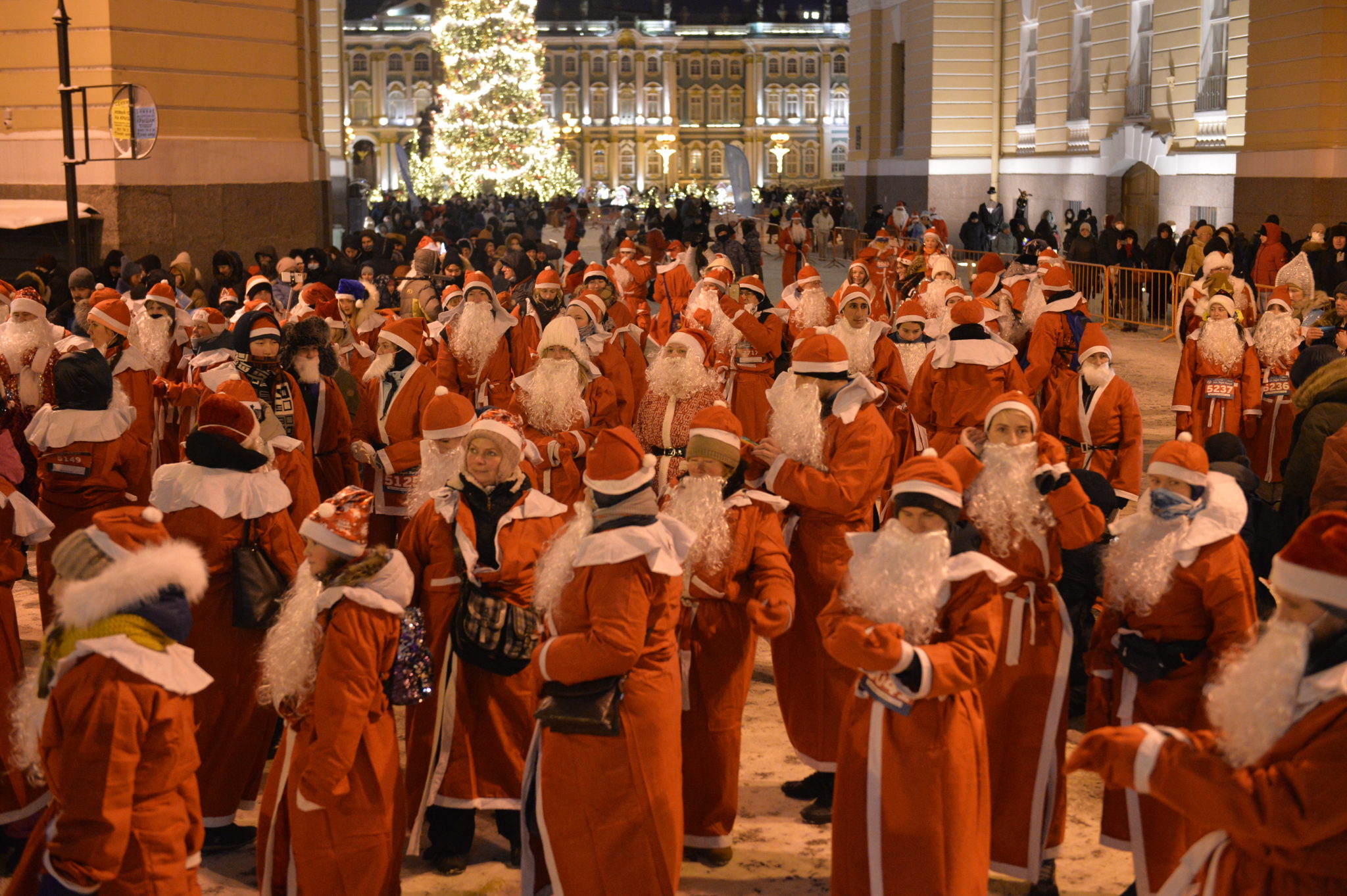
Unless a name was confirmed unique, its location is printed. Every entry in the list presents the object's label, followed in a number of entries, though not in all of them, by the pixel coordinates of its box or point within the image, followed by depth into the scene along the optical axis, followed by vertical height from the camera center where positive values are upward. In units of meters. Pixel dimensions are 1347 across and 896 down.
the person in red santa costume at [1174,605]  4.50 -1.13
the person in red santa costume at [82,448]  6.44 -0.91
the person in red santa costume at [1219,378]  9.55 -0.87
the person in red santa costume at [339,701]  4.16 -1.33
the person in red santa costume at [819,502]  5.64 -0.99
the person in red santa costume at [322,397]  7.34 -0.76
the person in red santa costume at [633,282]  13.40 -0.31
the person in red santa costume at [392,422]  7.27 -0.91
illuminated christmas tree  44.53 +4.61
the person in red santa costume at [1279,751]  3.03 -1.11
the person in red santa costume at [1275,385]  9.84 -0.94
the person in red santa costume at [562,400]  7.65 -0.82
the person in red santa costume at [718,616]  5.13 -1.34
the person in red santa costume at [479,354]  8.95 -0.65
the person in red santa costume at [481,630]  4.93 -1.30
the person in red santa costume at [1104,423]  7.76 -0.96
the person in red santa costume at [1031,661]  4.86 -1.40
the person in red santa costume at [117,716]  3.58 -1.19
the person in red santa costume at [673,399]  7.52 -0.80
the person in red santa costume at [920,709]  4.12 -1.35
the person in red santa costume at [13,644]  5.15 -1.43
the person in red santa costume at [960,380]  8.07 -0.75
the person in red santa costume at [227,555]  4.99 -1.09
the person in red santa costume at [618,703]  4.23 -1.38
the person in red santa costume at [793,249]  23.28 +0.04
